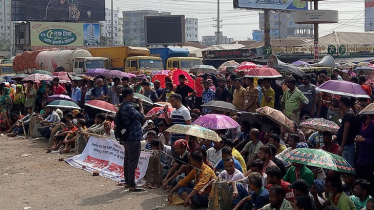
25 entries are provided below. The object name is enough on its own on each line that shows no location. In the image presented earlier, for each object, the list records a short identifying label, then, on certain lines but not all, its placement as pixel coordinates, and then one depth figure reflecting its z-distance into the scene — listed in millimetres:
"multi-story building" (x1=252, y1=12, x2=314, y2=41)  145038
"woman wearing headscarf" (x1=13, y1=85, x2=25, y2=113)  18250
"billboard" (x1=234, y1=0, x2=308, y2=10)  47031
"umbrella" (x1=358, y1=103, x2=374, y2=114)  7555
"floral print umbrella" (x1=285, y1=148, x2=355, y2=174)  6848
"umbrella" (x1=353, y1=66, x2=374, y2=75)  19664
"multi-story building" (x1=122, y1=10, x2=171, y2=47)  159875
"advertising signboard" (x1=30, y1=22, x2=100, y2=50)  64062
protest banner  10352
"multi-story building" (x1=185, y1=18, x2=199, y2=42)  196288
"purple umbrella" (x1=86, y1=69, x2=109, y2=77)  21972
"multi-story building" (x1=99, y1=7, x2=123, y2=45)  170850
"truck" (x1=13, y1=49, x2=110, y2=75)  28969
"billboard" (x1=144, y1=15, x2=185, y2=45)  58750
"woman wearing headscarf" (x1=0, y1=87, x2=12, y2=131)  18125
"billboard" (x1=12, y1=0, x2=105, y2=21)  66750
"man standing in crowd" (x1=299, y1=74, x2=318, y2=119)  11875
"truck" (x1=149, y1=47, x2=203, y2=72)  30686
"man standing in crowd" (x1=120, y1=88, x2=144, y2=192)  9477
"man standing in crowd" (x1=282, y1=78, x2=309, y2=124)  11320
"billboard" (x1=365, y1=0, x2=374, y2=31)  62625
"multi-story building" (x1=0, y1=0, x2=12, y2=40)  170000
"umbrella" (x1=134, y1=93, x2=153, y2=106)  12930
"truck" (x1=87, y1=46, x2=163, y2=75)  28662
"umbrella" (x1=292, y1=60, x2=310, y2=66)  21884
